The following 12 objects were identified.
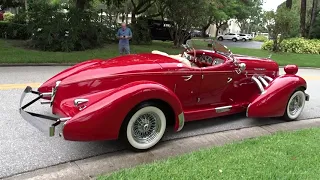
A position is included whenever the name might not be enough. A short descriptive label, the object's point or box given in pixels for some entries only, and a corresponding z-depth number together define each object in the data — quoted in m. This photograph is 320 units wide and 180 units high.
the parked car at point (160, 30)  23.20
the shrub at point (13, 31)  17.58
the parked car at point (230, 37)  54.06
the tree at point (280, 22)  21.16
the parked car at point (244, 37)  56.25
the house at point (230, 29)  76.50
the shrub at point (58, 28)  14.62
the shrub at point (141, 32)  19.60
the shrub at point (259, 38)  60.37
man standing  12.06
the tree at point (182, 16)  18.31
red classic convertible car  3.80
